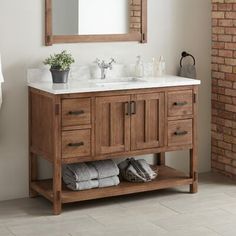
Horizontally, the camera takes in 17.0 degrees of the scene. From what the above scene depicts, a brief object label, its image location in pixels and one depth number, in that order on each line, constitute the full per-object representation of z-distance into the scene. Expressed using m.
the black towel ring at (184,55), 6.53
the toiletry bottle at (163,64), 6.34
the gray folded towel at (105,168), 5.77
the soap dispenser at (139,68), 6.21
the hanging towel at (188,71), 6.48
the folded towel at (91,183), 5.66
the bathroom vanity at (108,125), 5.47
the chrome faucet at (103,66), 6.05
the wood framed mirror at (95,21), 5.87
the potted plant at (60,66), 5.68
